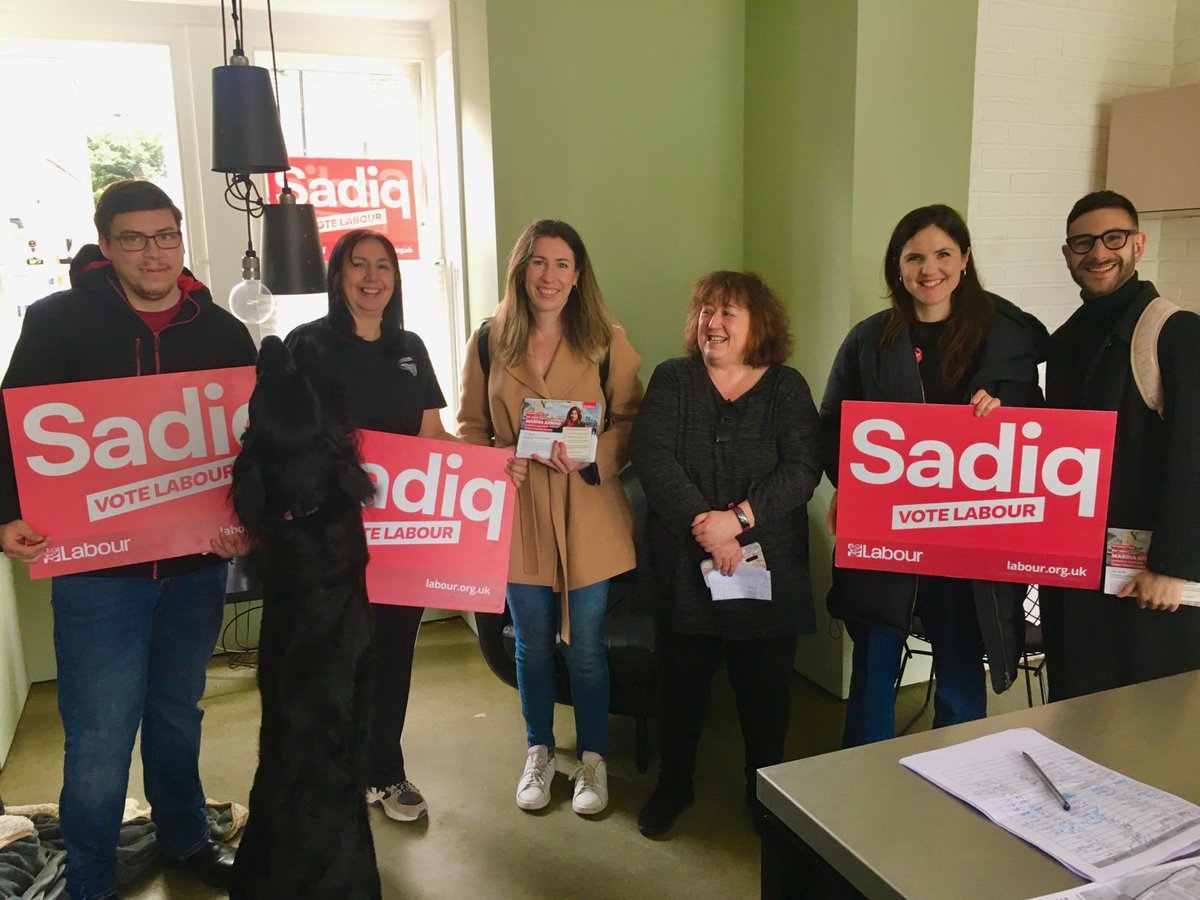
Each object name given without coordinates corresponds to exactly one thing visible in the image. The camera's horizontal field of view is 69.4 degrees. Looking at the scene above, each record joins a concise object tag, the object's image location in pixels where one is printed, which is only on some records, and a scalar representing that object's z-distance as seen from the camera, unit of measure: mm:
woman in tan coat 2209
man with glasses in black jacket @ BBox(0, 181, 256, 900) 1729
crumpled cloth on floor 2025
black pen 1028
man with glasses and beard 1752
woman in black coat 1961
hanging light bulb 2301
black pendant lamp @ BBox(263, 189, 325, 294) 2492
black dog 1621
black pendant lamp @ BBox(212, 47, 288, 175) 2156
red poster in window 3510
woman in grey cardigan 2117
